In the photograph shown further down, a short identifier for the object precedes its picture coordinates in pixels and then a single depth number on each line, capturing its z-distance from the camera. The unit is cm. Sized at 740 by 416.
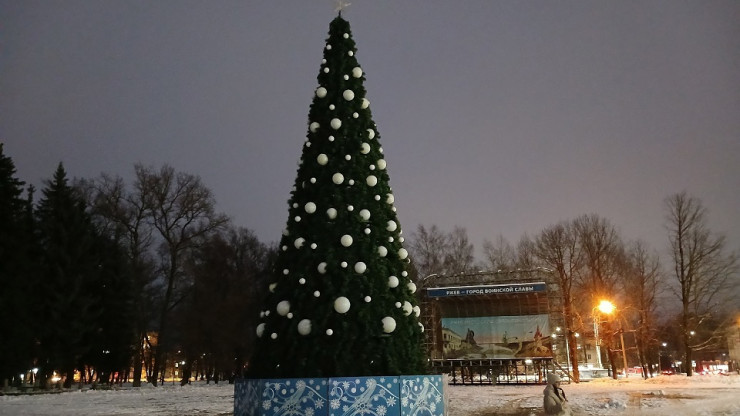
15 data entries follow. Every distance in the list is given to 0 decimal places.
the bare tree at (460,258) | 4506
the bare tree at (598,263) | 3922
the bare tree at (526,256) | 4078
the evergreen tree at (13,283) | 2522
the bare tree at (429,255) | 4506
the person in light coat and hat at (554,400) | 920
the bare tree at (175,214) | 3481
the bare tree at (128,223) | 3409
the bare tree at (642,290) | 4091
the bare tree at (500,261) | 4388
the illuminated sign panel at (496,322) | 3516
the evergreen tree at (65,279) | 2816
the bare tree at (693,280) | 3709
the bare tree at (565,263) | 3766
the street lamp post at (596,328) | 3683
